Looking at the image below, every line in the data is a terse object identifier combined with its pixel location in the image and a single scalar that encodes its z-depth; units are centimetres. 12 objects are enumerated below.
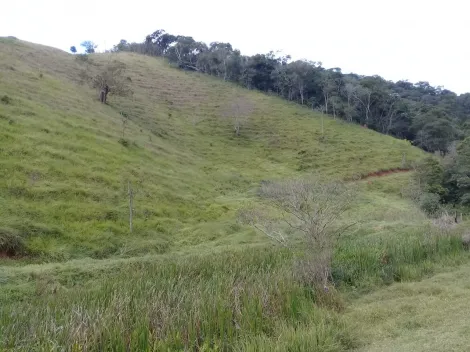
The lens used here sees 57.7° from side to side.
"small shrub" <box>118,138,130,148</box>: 3628
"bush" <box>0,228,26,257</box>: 1814
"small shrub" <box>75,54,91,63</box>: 6681
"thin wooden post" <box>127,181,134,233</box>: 2333
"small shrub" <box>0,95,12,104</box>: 3219
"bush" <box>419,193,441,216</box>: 3297
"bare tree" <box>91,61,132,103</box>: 5059
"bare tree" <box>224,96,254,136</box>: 6444
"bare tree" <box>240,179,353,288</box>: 1316
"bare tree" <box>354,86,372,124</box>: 7094
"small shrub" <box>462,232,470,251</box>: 1747
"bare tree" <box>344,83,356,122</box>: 6969
